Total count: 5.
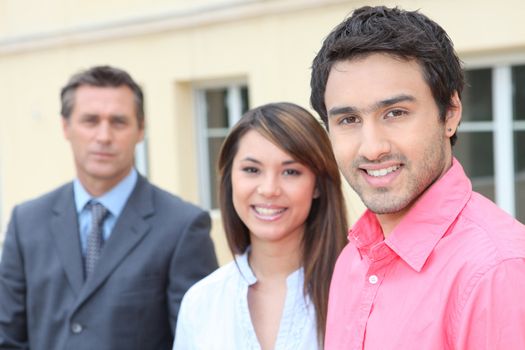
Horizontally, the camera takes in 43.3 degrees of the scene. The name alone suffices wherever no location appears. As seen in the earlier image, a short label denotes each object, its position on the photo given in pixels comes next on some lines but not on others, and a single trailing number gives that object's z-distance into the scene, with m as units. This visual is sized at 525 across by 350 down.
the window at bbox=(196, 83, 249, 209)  6.52
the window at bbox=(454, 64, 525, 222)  4.86
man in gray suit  2.57
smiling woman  2.26
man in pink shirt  1.33
